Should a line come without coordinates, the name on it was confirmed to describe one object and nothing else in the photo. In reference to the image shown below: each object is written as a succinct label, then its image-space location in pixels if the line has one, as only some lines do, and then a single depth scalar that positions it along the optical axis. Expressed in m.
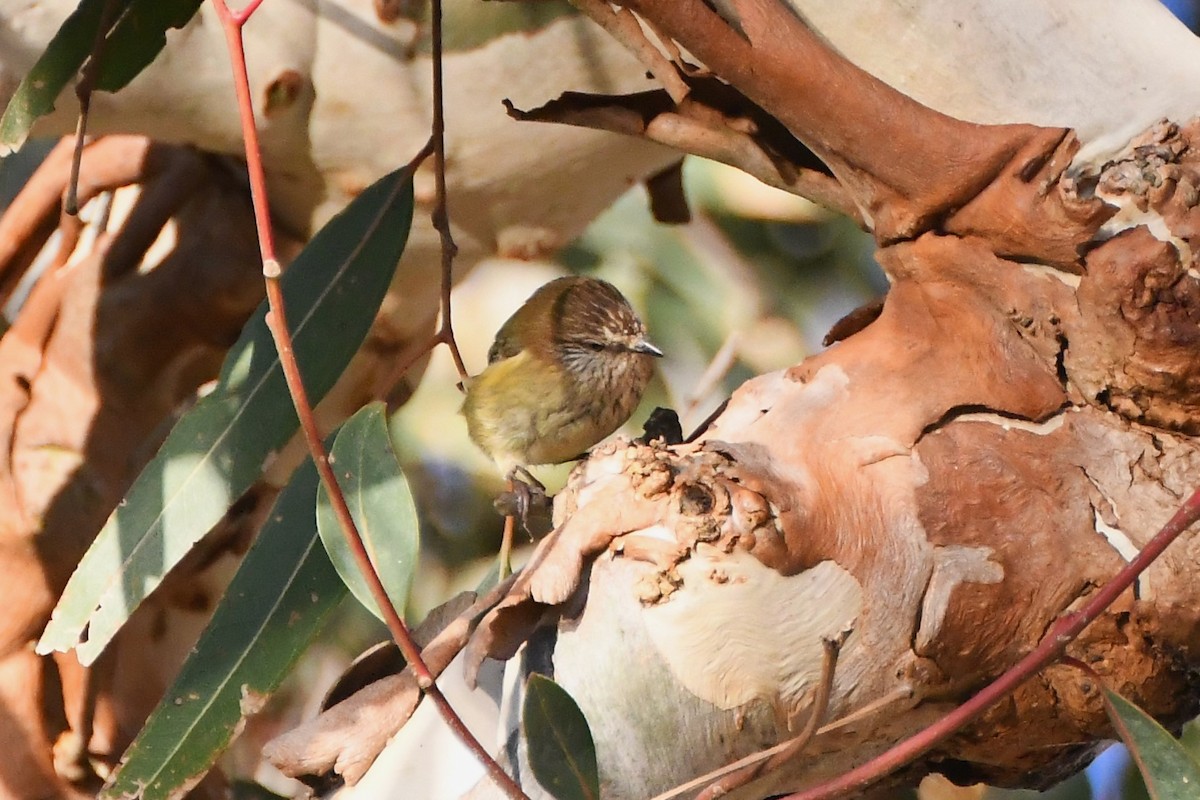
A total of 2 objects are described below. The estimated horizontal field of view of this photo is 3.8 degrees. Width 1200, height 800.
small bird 3.65
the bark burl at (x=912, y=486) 3.41
